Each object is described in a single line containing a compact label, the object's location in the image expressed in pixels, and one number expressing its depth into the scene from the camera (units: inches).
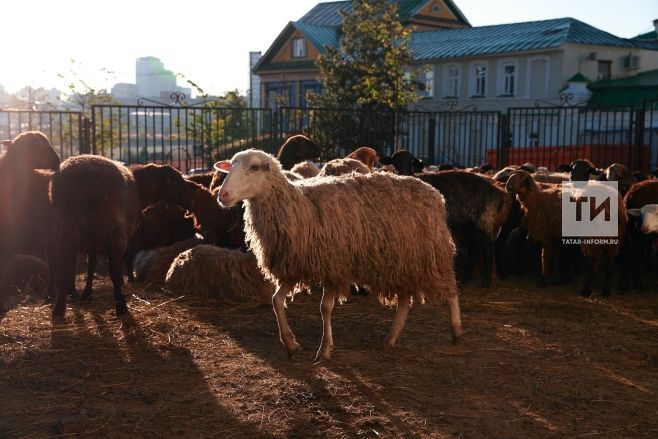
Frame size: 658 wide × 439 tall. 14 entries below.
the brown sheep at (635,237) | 357.1
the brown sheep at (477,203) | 374.9
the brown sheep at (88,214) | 272.8
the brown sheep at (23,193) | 298.8
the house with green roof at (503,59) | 1278.3
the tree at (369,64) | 872.9
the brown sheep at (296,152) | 442.9
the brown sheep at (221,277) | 323.6
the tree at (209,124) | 613.0
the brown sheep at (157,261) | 357.7
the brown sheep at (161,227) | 398.0
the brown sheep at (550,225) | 346.3
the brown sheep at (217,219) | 372.2
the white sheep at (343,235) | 228.7
